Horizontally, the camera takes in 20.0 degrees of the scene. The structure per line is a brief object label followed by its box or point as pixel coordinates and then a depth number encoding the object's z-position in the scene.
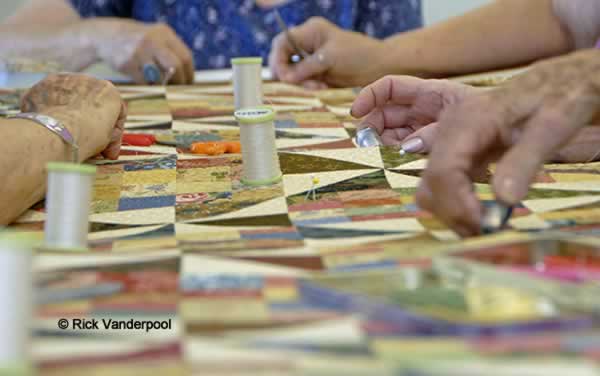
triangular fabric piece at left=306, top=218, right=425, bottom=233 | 1.22
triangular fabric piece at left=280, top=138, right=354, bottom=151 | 1.50
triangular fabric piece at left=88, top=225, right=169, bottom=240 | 1.25
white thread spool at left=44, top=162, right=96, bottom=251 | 1.18
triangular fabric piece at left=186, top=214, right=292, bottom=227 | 1.26
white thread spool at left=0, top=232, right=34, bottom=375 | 0.95
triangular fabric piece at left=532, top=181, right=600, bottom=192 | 1.31
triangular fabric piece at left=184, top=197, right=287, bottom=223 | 1.29
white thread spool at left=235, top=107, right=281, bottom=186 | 1.36
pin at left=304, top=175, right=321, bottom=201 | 1.33
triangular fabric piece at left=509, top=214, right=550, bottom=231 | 1.21
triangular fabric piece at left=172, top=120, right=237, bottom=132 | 1.61
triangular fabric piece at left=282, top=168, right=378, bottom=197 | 1.35
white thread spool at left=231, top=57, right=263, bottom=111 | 1.66
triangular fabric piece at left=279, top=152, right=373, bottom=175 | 1.40
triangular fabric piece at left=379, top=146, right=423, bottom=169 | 1.40
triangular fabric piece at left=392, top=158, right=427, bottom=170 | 1.39
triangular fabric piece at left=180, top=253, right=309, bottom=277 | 1.11
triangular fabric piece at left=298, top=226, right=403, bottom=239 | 1.21
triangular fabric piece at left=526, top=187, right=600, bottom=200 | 1.29
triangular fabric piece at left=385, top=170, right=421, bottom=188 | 1.34
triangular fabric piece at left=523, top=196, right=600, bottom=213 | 1.26
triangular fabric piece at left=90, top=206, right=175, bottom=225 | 1.29
